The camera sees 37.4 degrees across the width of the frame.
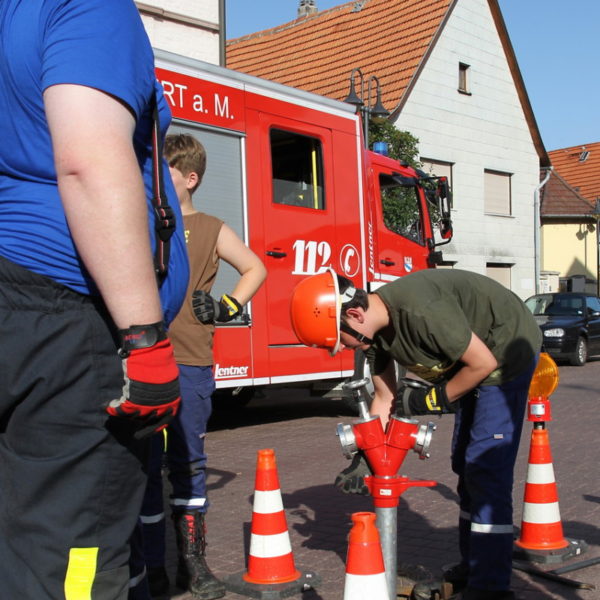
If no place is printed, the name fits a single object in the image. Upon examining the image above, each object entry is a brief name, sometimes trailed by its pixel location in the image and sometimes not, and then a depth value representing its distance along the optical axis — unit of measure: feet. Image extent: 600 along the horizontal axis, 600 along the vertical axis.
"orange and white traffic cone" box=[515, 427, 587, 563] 15.33
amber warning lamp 14.88
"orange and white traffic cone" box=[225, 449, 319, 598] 13.58
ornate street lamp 36.94
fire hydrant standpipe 10.48
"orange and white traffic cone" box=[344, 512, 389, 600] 8.46
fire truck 26.96
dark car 59.21
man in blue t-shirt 6.00
